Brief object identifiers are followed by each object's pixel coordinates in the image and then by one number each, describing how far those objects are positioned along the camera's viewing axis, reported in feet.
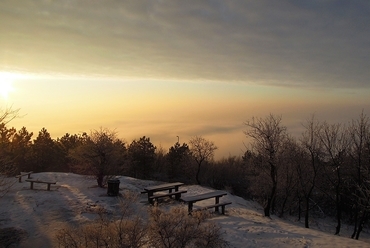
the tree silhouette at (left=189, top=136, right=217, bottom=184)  87.33
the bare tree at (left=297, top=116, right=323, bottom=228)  56.59
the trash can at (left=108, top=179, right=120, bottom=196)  56.90
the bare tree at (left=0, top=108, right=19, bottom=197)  36.57
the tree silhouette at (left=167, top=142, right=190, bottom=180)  123.65
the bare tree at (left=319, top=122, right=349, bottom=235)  56.39
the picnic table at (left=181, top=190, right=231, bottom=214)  43.93
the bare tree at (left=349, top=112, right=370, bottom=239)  52.21
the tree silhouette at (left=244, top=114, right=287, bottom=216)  51.35
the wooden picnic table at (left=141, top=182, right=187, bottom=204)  51.21
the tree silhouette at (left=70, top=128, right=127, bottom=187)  64.32
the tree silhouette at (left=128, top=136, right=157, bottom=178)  115.24
